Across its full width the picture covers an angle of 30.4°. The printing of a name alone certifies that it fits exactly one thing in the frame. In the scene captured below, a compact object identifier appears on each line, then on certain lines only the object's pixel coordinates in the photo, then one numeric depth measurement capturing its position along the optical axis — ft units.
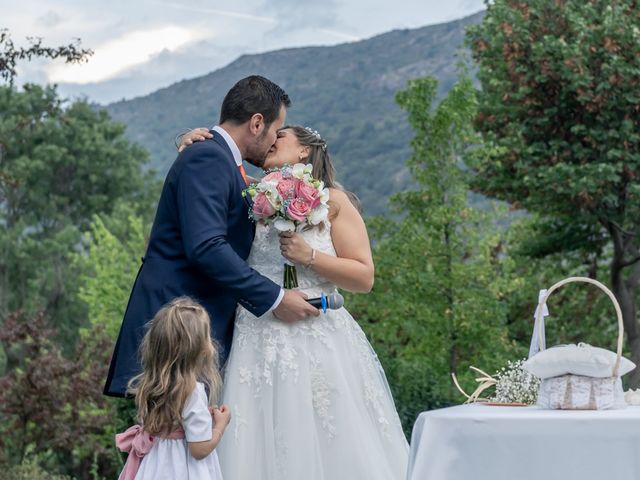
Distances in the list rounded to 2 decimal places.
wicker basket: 12.30
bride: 16.78
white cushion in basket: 12.40
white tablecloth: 11.70
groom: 16.35
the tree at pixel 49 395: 50.08
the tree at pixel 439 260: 43.14
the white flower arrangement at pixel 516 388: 14.02
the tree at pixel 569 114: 54.49
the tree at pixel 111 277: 73.05
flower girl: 15.23
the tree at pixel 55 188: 122.93
